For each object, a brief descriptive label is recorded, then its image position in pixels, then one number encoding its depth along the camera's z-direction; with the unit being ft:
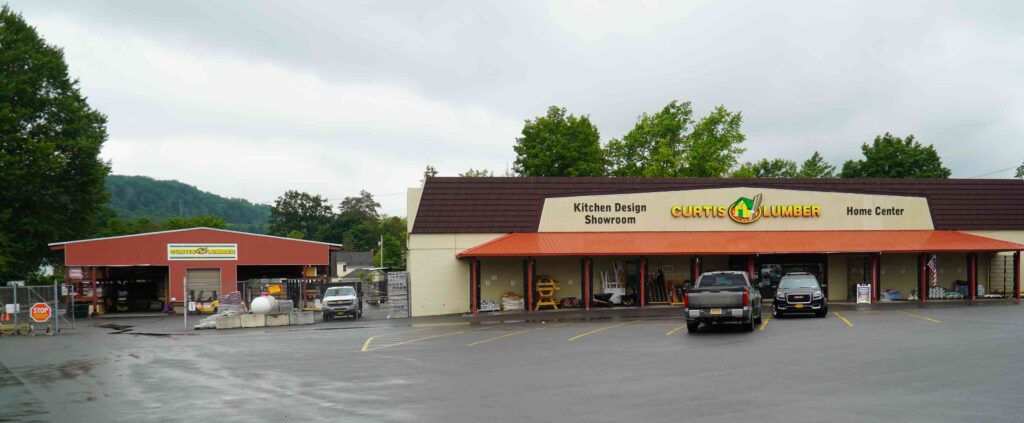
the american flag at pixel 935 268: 120.06
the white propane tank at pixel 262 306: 105.91
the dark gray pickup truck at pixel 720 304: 69.36
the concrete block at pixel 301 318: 108.78
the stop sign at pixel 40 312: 99.09
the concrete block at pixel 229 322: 103.71
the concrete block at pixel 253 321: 105.02
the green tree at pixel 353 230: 420.36
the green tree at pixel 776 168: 291.99
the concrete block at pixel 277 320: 106.42
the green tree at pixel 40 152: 163.84
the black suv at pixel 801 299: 83.51
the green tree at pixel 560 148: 218.38
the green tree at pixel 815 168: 291.79
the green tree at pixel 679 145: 214.07
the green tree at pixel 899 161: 237.25
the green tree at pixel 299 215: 417.67
